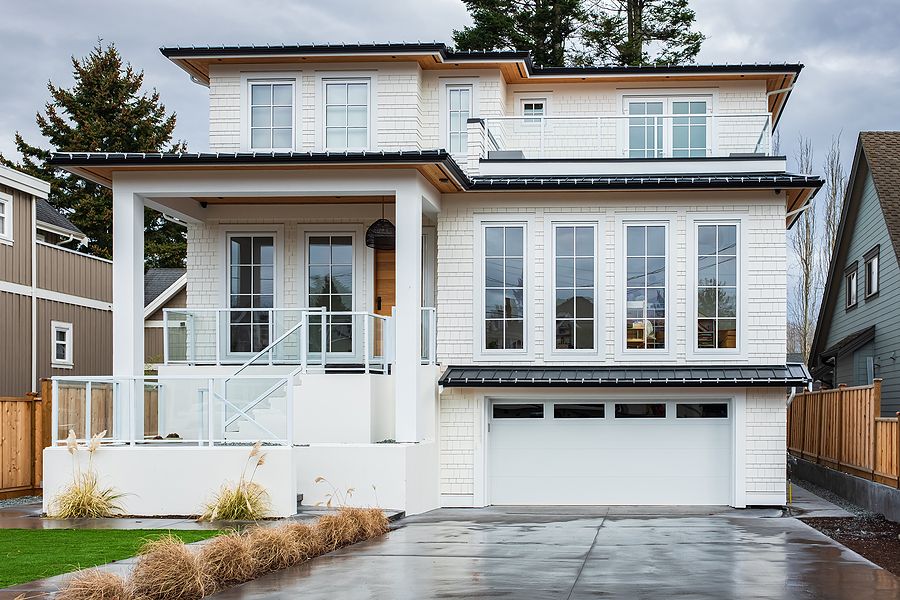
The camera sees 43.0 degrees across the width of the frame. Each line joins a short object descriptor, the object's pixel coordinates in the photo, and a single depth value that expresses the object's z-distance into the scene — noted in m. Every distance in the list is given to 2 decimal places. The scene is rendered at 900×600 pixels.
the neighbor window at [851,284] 29.19
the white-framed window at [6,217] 24.33
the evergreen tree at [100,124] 42.41
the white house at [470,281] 18.25
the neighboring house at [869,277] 25.44
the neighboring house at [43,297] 24.80
